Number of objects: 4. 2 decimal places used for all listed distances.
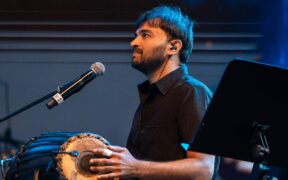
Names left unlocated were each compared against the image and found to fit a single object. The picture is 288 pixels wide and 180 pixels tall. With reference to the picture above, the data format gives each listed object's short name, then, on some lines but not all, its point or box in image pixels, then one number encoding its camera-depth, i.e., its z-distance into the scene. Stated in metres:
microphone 4.41
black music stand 3.76
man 4.41
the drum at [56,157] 4.52
